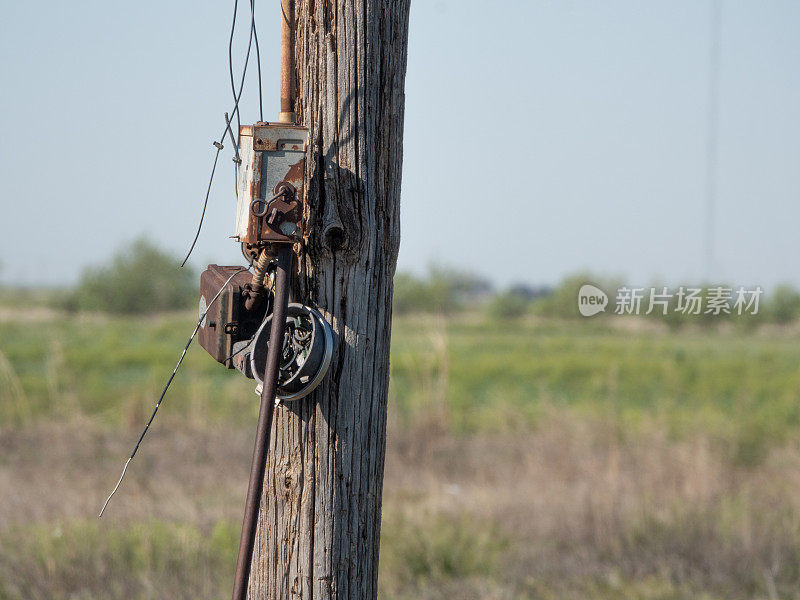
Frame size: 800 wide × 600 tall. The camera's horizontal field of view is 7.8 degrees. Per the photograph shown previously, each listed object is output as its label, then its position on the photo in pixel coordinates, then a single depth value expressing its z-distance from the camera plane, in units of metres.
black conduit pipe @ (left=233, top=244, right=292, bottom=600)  10.72
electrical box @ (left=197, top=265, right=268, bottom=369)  10.89
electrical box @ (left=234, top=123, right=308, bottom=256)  10.78
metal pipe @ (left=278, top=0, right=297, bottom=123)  10.92
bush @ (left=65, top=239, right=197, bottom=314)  172.94
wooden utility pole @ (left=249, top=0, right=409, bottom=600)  10.89
